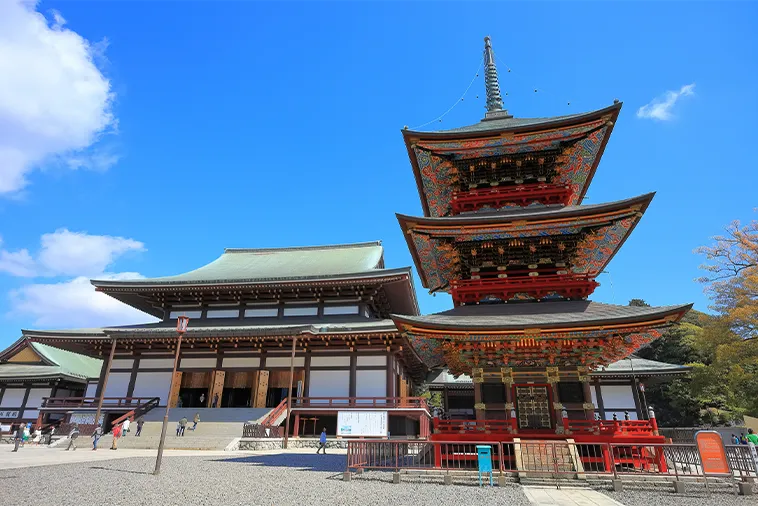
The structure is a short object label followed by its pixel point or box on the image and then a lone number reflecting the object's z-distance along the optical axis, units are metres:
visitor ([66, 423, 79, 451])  20.92
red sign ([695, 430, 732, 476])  10.42
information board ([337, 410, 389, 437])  21.25
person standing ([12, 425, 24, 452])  20.05
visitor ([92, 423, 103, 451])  20.47
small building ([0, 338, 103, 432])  32.03
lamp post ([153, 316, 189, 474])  12.05
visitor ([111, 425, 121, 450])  20.79
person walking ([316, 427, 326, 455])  20.38
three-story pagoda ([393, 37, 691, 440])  12.86
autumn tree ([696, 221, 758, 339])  24.56
